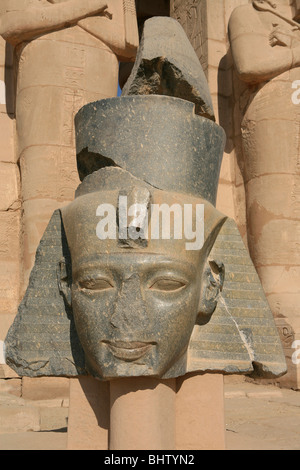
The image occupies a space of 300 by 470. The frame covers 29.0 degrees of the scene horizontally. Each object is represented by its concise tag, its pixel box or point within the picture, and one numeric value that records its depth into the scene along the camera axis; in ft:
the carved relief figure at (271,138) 18.42
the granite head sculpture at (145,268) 8.00
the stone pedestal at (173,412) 8.64
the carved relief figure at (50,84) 17.67
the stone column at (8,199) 18.38
